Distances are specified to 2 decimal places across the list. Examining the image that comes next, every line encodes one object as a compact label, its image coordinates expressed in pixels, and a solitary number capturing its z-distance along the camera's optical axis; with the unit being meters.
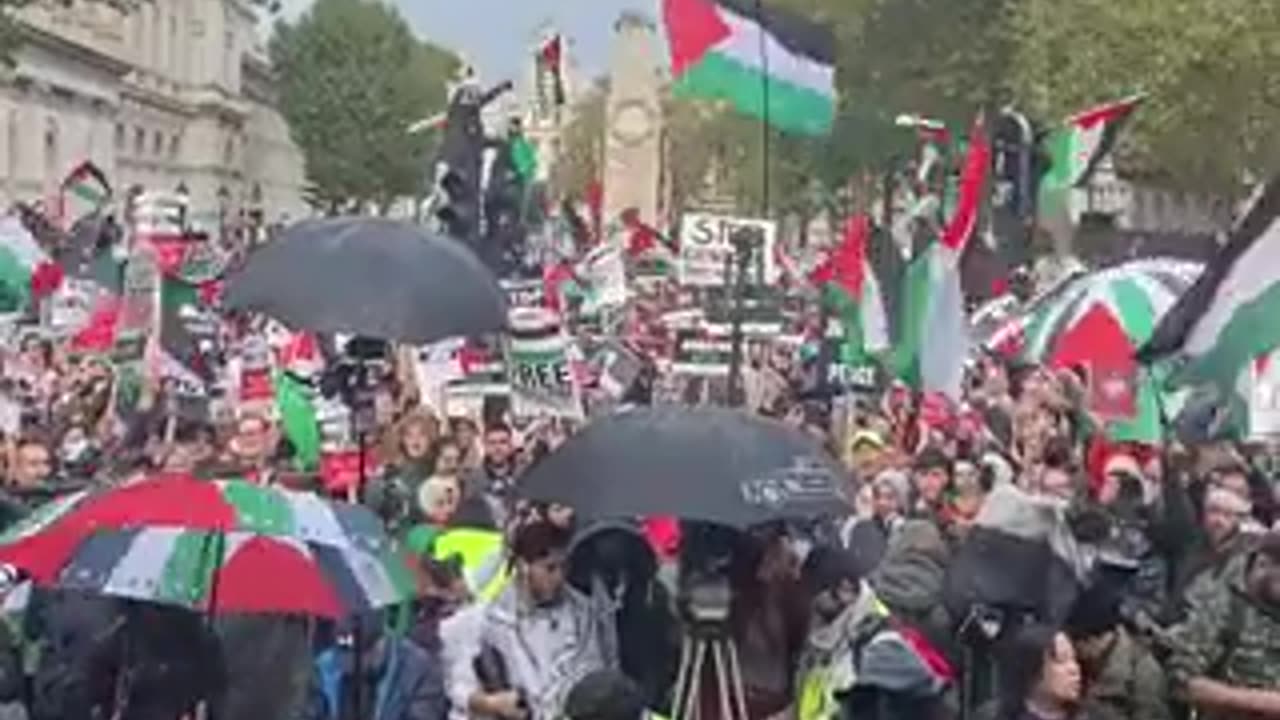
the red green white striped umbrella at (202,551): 8.11
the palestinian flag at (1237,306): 8.05
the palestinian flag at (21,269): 22.20
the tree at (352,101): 116.94
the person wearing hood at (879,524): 11.21
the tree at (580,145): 106.50
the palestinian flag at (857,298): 18.28
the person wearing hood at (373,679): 8.84
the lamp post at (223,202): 83.00
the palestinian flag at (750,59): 16.03
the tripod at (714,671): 8.84
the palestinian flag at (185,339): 16.77
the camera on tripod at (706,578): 8.89
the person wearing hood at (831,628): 8.84
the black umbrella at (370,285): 11.30
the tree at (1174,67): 46.56
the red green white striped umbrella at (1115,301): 15.45
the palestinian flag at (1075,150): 22.41
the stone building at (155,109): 85.50
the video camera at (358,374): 12.90
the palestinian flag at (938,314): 14.70
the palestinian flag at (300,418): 15.34
